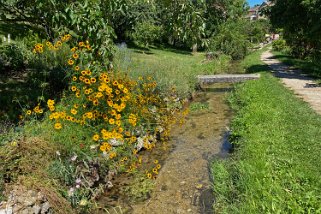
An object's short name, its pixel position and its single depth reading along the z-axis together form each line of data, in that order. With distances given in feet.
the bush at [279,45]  124.95
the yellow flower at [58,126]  15.66
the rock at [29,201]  12.99
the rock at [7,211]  12.26
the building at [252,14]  348.67
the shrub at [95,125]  15.94
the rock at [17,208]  12.61
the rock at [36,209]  13.03
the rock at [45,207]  13.31
